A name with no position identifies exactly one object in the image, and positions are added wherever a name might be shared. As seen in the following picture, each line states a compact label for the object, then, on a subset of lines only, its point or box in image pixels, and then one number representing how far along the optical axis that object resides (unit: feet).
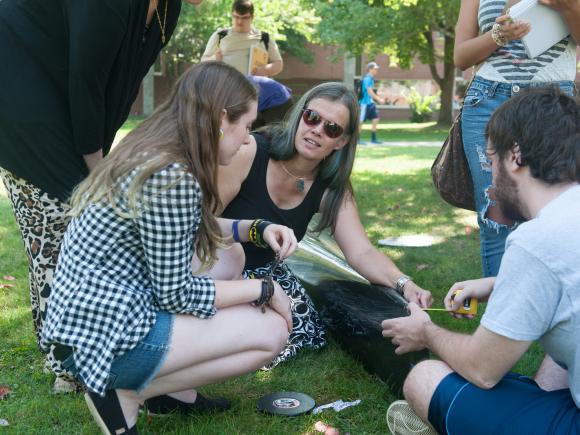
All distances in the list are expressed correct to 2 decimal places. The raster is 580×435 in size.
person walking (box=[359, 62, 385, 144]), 63.13
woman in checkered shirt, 7.68
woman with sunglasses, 11.81
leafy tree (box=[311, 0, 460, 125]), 72.84
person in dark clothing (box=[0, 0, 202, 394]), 8.98
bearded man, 6.53
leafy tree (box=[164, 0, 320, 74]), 92.63
